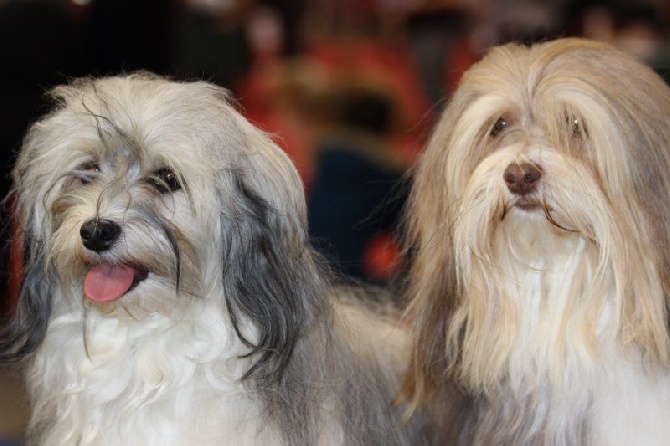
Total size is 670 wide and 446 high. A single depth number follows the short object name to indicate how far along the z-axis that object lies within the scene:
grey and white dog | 2.15
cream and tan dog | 2.09
